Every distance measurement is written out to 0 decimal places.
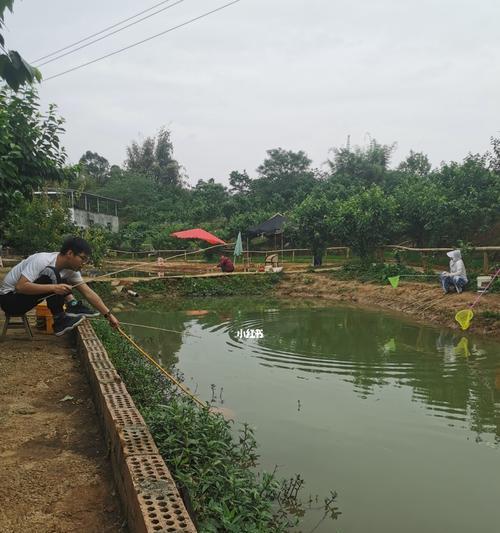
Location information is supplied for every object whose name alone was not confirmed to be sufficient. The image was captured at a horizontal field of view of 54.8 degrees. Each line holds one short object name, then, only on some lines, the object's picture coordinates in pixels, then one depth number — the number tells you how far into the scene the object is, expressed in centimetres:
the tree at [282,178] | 3309
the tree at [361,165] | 3056
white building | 3253
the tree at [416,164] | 3372
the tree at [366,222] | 1795
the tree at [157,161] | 4631
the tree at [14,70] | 219
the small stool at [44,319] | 690
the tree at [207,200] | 3356
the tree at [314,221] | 2006
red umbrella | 2108
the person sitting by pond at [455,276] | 1178
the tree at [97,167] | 4762
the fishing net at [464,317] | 948
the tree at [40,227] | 1309
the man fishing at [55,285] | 491
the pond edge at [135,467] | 208
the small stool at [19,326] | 607
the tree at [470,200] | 1706
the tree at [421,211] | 1802
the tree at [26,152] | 681
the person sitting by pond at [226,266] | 1819
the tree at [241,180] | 3788
